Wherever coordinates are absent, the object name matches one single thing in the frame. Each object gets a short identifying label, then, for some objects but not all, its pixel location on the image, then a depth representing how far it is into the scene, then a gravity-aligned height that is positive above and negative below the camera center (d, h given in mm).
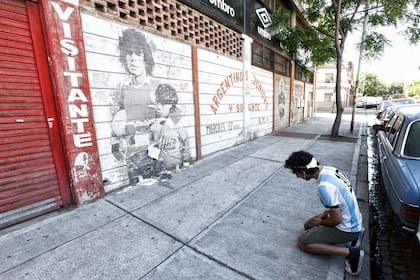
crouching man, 2012 -1080
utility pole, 8895 +1899
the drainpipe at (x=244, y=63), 7594 +1443
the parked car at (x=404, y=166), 2191 -880
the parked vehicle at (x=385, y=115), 8438 -757
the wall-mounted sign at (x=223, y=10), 5638 +2757
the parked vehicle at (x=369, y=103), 30453 -717
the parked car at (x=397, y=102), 11860 -306
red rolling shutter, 2793 -136
